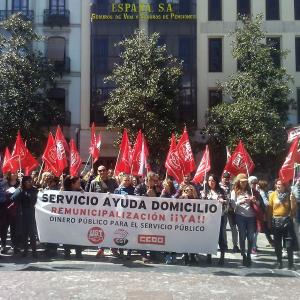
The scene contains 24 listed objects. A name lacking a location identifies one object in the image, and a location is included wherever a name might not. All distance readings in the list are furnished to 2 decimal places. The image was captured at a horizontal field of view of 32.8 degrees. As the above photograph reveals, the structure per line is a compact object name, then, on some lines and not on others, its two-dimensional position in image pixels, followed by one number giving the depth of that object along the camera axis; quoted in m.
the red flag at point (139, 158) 13.31
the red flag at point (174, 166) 11.30
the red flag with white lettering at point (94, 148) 14.28
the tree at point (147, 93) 23.98
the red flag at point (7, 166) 12.95
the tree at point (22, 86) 24.33
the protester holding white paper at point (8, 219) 10.21
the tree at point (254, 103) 23.02
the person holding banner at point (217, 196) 9.71
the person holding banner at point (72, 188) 9.93
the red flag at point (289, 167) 9.84
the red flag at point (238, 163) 11.93
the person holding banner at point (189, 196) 9.53
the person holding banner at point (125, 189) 9.91
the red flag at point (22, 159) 12.20
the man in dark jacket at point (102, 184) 10.52
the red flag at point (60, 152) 11.27
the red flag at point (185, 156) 11.24
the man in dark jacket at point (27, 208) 9.96
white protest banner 9.49
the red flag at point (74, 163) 12.57
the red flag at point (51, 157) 11.52
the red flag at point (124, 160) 12.77
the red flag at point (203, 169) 11.04
